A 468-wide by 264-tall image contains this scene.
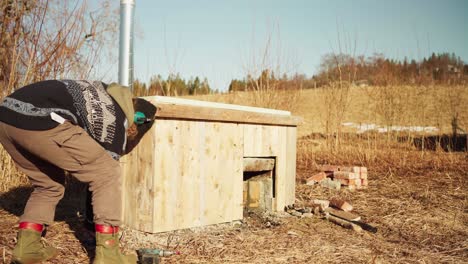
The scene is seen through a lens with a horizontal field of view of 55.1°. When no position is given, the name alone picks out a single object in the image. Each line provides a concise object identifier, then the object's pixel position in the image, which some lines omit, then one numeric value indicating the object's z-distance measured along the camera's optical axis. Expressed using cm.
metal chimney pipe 379
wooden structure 361
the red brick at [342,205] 522
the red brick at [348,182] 659
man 260
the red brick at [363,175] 671
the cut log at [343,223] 440
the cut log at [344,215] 479
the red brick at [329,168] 694
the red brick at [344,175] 657
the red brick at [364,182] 676
